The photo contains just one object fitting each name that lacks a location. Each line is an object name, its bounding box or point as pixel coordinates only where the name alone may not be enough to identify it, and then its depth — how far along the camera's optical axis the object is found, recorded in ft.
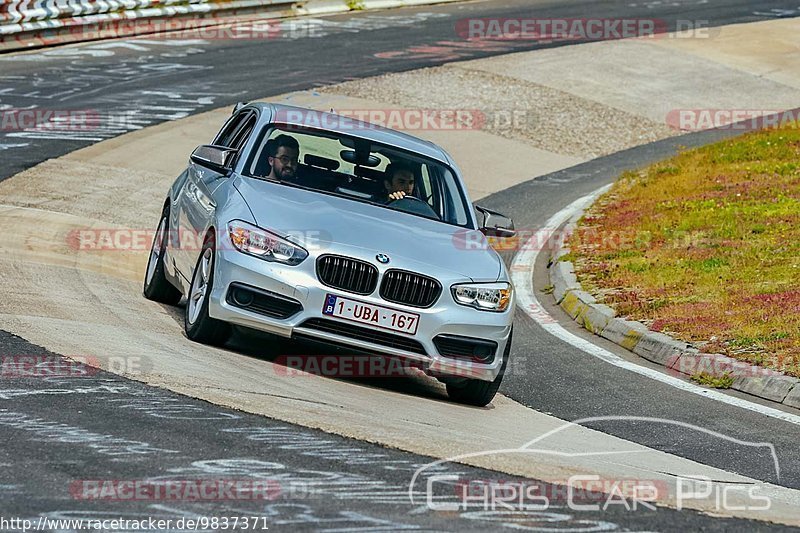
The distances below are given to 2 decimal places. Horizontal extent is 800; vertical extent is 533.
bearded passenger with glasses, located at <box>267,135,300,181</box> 64.80
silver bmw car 56.08
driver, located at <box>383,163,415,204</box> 65.36
